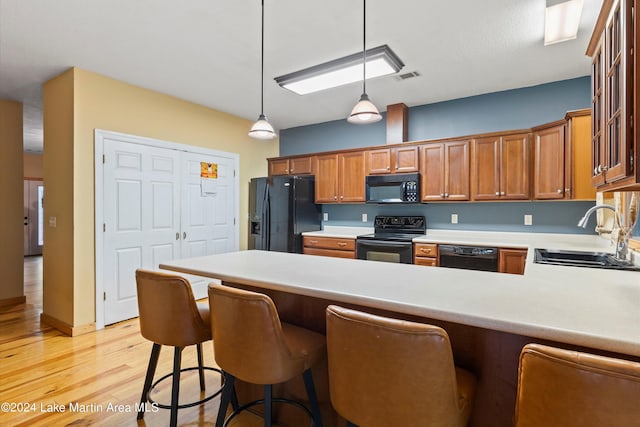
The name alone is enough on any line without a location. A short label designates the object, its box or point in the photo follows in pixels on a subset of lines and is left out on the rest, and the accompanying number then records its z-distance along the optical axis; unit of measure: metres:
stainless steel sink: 2.00
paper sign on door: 4.39
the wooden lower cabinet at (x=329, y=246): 4.27
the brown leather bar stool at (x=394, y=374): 0.93
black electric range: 3.78
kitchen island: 0.96
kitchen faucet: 2.07
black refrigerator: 4.60
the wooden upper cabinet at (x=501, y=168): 3.46
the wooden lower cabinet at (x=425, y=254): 3.62
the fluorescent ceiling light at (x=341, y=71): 2.67
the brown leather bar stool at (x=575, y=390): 0.70
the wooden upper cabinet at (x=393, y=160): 4.12
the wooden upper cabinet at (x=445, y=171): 3.81
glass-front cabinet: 1.20
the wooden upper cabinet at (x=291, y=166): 4.99
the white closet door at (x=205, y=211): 4.20
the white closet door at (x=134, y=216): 3.46
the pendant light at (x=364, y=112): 2.11
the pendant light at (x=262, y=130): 2.43
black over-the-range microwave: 4.07
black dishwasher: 3.31
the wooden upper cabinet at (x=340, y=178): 4.53
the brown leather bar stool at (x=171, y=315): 1.59
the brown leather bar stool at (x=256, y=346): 1.26
